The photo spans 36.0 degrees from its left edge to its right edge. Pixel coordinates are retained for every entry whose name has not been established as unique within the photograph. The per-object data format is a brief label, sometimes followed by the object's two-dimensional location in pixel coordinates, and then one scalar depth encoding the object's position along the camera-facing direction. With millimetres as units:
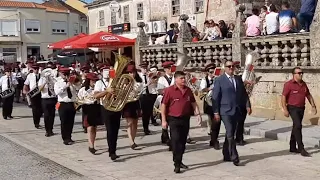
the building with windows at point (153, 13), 24031
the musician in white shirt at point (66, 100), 11523
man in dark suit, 8719
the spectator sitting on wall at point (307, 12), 12844
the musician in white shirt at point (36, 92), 14242
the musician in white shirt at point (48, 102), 12789
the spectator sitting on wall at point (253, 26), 13852
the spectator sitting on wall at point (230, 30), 15959
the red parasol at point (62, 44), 19728
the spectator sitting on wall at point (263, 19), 14059
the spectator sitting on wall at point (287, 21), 12883
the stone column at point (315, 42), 11781
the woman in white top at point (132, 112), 10266
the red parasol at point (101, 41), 17516
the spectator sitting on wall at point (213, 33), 15562
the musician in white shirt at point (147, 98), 12688
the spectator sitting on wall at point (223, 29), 15923
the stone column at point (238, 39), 14086
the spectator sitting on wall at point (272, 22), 13289
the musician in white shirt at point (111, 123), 9523
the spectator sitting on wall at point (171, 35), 17919
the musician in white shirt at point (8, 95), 17078
